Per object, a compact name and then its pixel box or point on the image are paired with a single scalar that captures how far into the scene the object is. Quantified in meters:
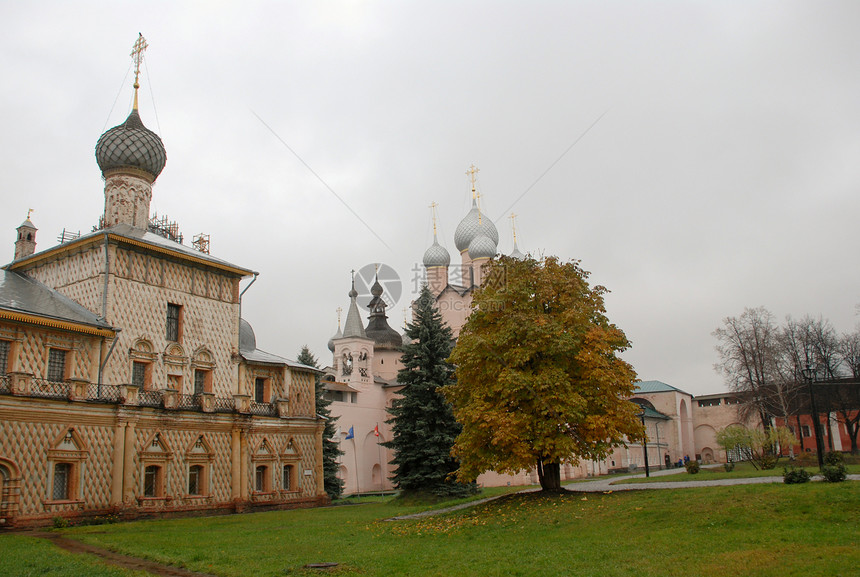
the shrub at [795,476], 16.59
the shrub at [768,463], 28.45
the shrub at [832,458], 22.41
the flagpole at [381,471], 50.50
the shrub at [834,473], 16.14
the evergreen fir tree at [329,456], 36.22
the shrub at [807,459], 30.34
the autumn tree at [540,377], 19.08
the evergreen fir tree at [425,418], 29.22
